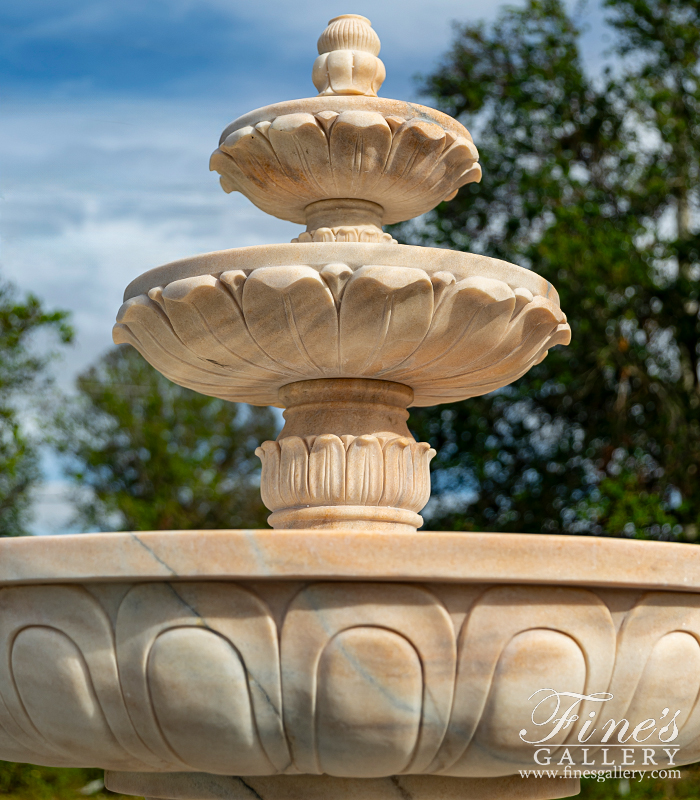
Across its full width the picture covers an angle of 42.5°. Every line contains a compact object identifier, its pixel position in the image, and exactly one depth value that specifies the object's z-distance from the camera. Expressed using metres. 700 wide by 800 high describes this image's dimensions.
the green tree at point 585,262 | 10.31
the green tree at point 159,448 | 16.41
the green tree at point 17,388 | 10.12
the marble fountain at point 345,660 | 1.99
